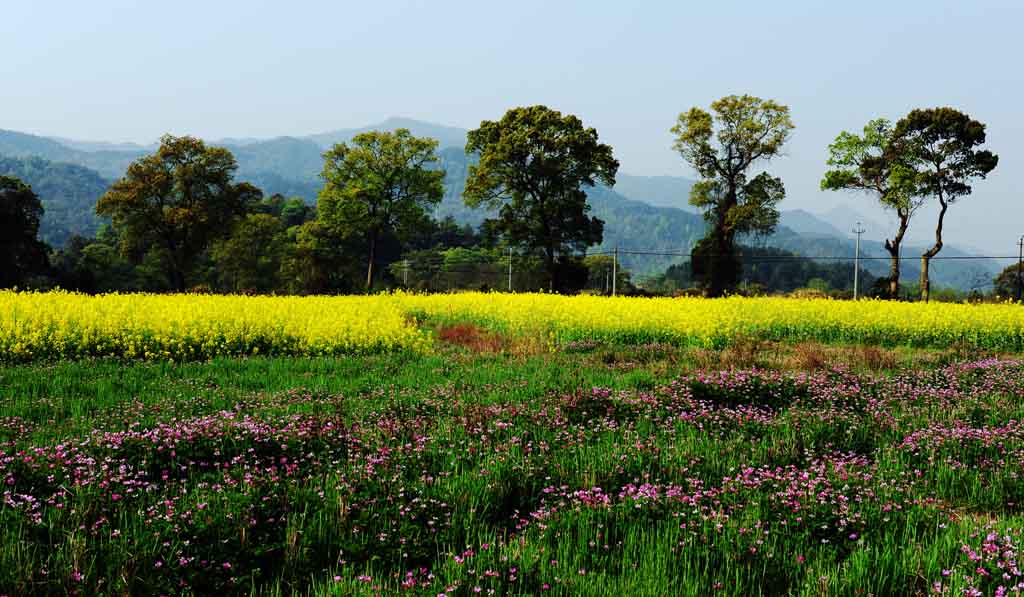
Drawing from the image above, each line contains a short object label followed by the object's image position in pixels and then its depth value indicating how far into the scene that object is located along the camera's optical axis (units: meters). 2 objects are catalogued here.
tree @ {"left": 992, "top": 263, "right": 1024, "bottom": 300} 48.62
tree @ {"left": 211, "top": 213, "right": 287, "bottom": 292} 62.81
